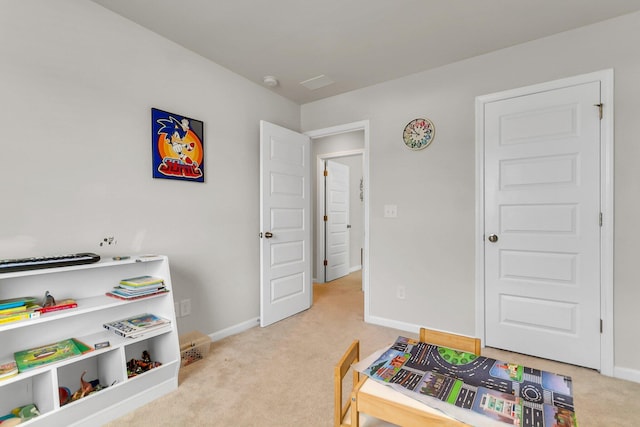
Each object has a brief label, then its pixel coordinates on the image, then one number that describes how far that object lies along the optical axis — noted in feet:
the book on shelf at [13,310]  4.68
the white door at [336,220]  16.87
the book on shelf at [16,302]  4.80
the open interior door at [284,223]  10.12
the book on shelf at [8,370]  4.49
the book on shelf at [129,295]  6.04
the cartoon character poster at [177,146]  7.61
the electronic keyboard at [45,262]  4.78
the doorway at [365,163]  10.66
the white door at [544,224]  7.33
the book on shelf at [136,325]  6.02
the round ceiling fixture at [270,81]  9.93
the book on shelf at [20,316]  4.63
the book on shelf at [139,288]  6.14
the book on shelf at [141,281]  6.25
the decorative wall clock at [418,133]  9.43
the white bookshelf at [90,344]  5.08
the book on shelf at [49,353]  4.89
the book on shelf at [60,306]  5.07
